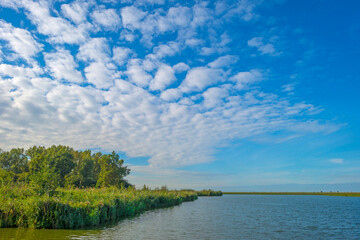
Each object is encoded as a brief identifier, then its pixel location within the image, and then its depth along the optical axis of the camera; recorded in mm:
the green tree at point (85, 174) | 91375
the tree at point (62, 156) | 93375
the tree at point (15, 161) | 97544
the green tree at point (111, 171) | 80250
